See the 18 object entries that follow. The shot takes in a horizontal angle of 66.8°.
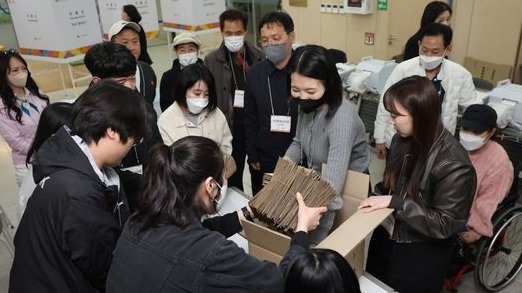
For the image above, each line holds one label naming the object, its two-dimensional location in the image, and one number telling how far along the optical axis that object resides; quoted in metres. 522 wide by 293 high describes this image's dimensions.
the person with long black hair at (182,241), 0.99
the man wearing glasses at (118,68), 2.02
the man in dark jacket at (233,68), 2.74
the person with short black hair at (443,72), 2.51
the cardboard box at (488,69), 4.32
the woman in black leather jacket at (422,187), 1.44
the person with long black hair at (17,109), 2.57
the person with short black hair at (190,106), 2.21
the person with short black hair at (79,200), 1.15
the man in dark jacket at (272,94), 2.28
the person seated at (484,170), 2.07
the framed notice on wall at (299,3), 6.14
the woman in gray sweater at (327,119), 1.61
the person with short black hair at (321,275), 1.04
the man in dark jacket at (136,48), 2.72
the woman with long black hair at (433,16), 3.44
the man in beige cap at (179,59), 2.90
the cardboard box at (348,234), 1.30
